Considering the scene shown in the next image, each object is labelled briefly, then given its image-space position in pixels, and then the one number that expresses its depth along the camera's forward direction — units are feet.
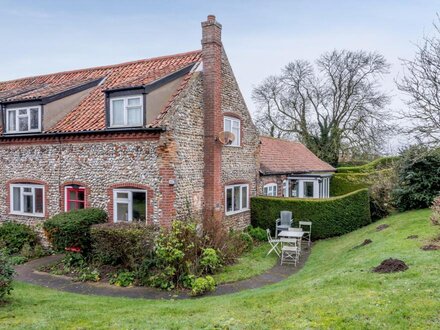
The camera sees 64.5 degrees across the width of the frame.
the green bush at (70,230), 39.99
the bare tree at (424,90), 44.01
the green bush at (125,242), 37.76
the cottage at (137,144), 42.42
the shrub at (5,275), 25.73
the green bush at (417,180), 55.01
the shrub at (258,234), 56.75
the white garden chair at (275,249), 47.37
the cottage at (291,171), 68.90
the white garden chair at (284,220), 57.00
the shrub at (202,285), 33.50
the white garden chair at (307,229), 56.38
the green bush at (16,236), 48.47
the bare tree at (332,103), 123.75
